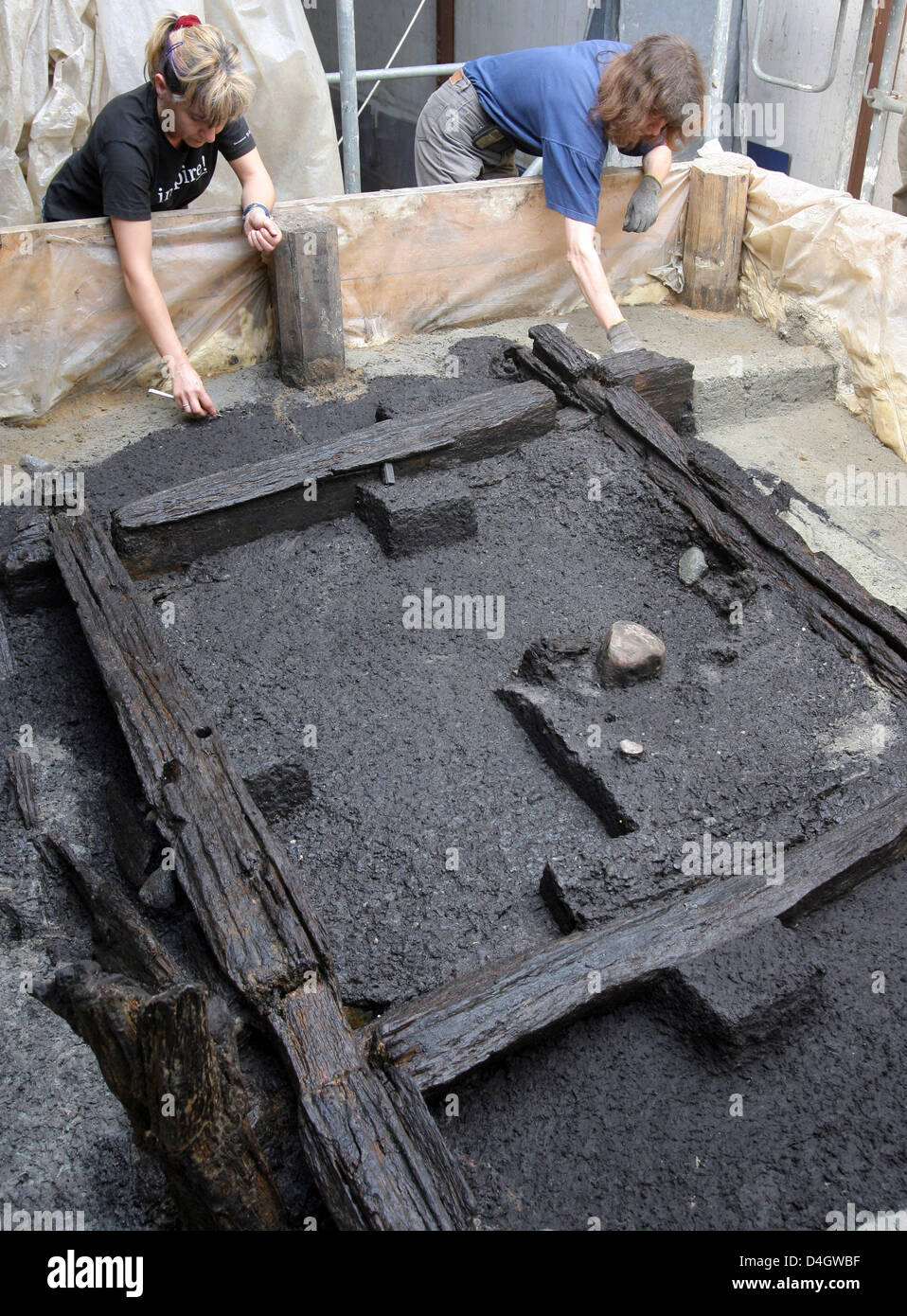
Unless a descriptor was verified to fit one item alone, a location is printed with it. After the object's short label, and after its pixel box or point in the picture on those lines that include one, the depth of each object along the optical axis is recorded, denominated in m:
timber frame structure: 1.80
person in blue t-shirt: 4.37
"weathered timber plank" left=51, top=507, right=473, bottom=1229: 1.94
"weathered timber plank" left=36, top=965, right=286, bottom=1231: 1.68
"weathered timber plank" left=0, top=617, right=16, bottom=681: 3.38
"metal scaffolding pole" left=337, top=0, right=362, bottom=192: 5.48
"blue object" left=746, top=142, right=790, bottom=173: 7.78
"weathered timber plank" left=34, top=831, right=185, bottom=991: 2.24
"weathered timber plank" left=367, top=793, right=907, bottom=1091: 2.21
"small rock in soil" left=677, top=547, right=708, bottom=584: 3.85
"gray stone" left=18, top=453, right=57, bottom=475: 4.20
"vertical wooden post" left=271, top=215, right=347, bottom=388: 4.67
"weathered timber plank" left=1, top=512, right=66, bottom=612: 3.60
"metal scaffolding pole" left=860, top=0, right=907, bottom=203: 5.77
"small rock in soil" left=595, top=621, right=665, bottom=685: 3.38
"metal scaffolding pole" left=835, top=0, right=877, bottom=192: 5.84
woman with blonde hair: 3.89
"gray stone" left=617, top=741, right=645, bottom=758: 3.06
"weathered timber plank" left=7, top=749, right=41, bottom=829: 2.93
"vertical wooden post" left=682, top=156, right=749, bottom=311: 5.57
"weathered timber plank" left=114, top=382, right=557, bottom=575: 3.76
